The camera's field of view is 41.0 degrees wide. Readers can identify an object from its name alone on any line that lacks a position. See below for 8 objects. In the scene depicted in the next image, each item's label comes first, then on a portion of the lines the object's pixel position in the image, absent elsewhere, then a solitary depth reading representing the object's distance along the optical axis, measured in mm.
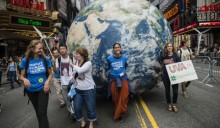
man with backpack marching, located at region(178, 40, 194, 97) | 9369
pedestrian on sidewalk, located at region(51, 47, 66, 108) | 8331
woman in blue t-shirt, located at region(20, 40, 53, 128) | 5105
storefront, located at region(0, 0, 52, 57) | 25094
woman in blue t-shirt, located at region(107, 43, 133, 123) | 6297
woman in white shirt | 5770
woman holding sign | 7039
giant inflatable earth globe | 6773
